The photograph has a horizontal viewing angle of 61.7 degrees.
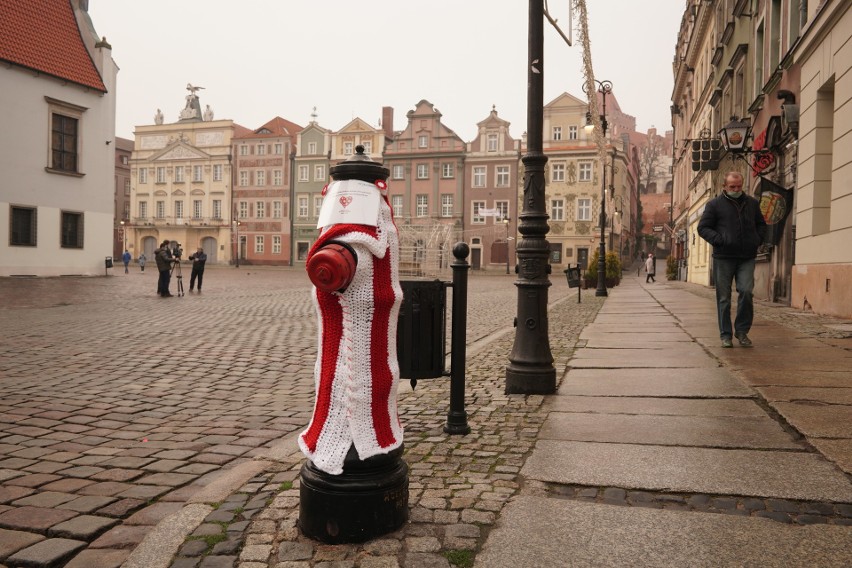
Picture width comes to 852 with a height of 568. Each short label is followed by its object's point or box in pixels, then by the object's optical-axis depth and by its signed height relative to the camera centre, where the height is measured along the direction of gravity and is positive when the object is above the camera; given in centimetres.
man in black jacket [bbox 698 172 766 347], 722 +32
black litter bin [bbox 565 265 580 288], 1764 -15
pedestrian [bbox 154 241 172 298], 1900 -18
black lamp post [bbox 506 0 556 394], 532 +2
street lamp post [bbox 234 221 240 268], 6397 +217
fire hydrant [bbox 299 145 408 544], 258 -85
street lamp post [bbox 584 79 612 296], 2070 +35
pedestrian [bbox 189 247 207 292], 2209 -6
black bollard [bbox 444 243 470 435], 415 -62
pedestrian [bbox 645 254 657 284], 3388 +23
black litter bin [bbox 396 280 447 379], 362 -33
